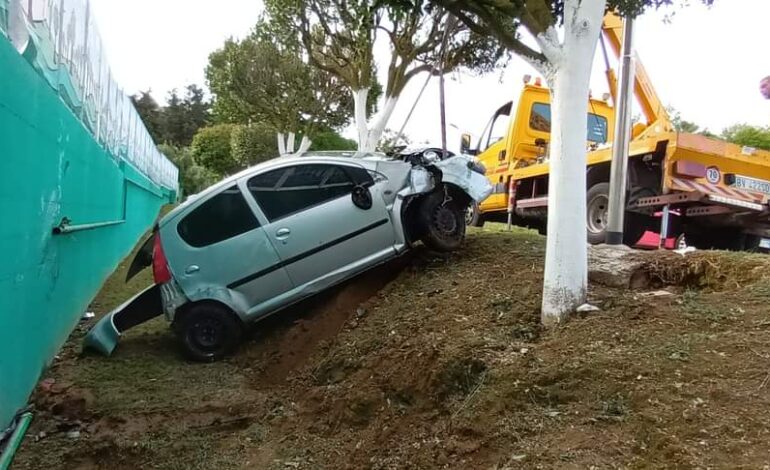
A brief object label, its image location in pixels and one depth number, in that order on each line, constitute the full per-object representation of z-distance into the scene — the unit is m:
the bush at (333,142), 45.09
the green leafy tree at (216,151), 45.34
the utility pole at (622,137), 6.68
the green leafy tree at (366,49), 16.39
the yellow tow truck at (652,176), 7.68
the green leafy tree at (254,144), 39.12
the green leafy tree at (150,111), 62.62
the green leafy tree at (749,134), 31.97
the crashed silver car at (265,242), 5.79
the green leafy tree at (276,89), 24.42
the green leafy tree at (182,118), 67.60
